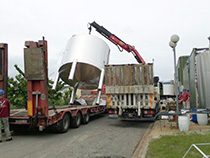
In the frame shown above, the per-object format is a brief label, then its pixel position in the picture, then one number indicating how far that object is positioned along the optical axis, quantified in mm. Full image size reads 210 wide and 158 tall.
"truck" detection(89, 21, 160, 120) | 9445
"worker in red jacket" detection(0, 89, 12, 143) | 6898
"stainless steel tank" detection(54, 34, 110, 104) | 11177
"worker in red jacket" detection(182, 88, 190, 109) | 9680
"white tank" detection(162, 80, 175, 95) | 21977
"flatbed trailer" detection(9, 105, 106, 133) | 6988
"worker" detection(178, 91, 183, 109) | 9822
